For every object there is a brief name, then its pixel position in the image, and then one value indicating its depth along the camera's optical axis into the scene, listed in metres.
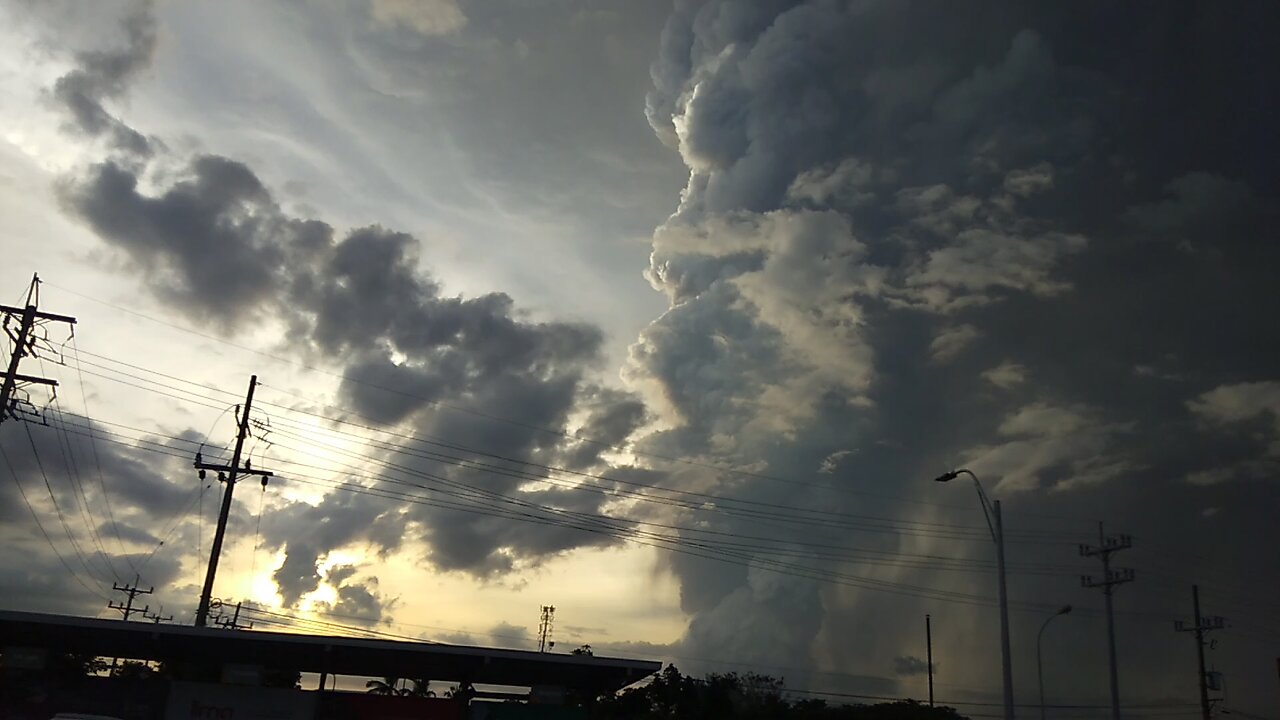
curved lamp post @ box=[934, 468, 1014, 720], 33.91
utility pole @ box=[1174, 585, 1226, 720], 67.19
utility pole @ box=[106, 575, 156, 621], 102.06
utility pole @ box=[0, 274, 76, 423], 36.78
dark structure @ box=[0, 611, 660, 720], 35.44
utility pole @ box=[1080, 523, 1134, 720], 62.76
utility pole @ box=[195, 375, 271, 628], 40.22
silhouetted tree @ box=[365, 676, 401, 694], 68.38
